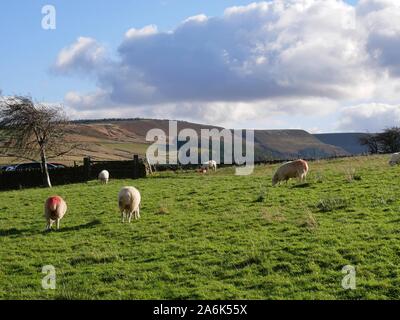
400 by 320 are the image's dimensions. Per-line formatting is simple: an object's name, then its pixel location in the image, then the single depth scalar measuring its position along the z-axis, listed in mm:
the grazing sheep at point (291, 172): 25469
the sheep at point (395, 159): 32031
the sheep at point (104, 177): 37875
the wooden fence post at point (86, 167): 42862
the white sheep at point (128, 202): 17766
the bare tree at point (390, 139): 84062
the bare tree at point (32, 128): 43903
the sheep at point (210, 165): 47375
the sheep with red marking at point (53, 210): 17422
